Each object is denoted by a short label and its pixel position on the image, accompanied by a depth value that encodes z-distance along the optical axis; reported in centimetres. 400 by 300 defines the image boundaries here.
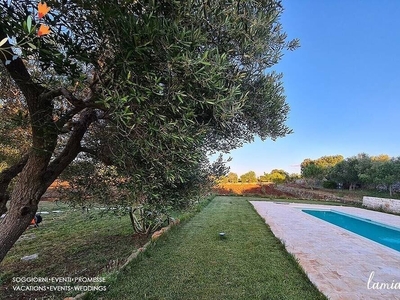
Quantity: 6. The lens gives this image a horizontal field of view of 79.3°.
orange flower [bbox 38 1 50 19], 97
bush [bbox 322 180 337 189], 4106
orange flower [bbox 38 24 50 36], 96
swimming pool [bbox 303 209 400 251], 972
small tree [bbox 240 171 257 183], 4074
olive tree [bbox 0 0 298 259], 193
